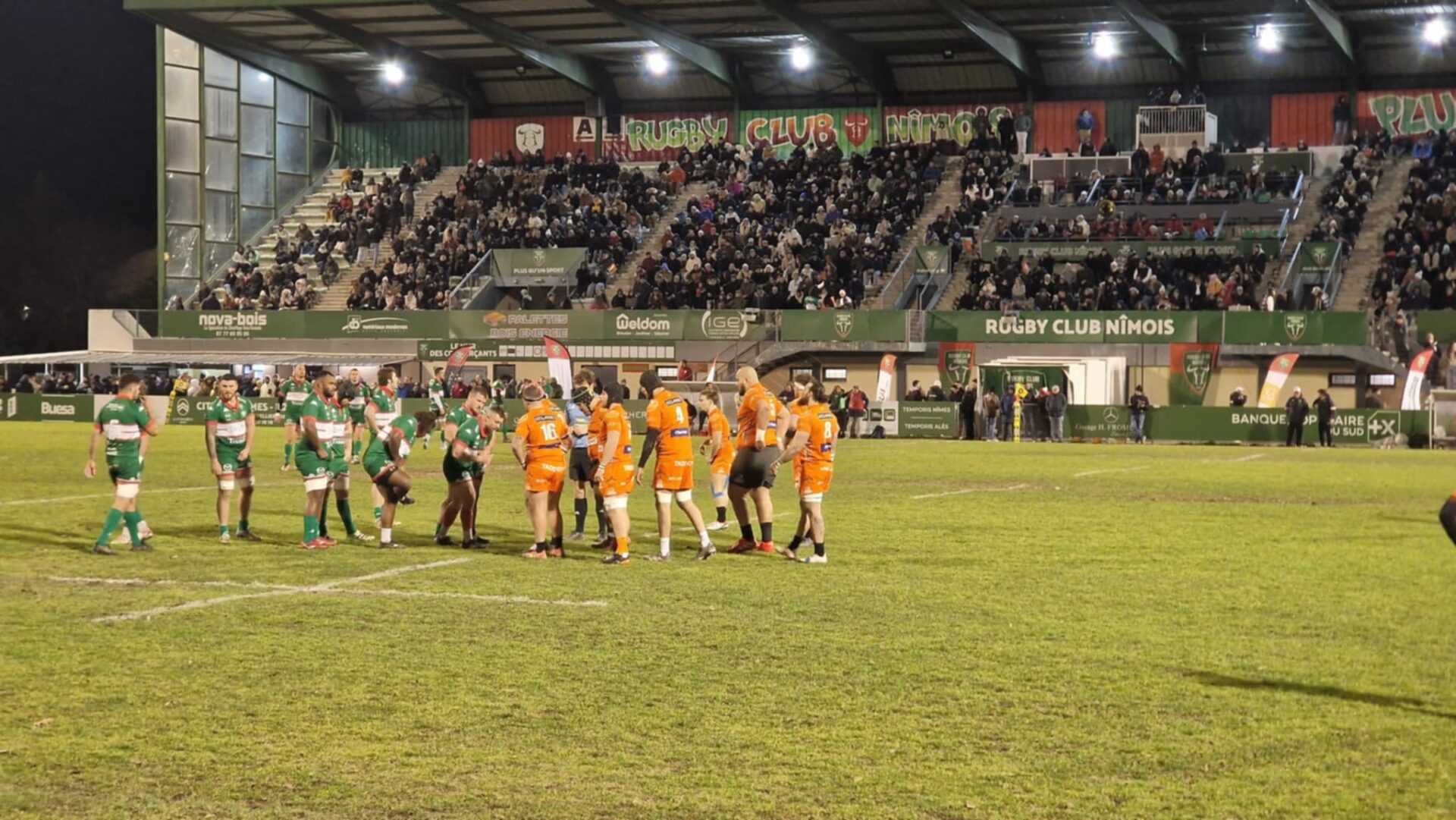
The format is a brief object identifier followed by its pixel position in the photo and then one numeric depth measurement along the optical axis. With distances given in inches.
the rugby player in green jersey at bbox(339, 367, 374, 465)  978.7
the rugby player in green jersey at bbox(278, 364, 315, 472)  1039.0
